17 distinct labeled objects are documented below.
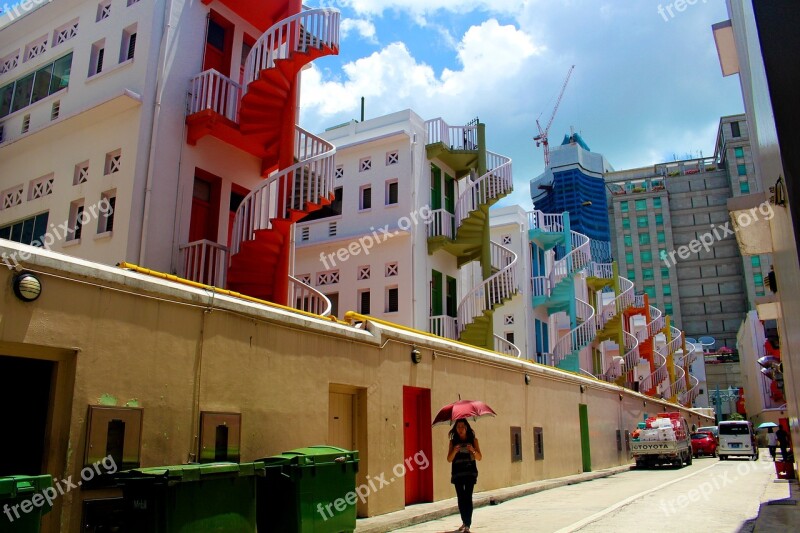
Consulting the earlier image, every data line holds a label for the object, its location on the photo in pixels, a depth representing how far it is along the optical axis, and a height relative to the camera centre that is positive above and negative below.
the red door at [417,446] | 13.83 -0.27
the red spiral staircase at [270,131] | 14.07 +6.45
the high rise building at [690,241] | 104.12 +28.93
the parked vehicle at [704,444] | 41.49 -0.72
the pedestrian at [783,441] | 18.66 -0.25
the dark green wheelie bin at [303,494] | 8.38 -0.76
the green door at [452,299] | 24.54 +4.66
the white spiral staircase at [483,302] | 22.55 +4.21
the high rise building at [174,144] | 14.02 +6.32
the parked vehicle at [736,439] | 35.41 -0.37
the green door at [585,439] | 24.80 -0.25
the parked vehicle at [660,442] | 27.42 -0.40
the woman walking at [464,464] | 10.06 -0.46
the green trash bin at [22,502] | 5.62 -0.57
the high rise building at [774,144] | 4.94 +2.78
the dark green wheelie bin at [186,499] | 6.77 -0.66
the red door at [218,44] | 15.95 +8.92
